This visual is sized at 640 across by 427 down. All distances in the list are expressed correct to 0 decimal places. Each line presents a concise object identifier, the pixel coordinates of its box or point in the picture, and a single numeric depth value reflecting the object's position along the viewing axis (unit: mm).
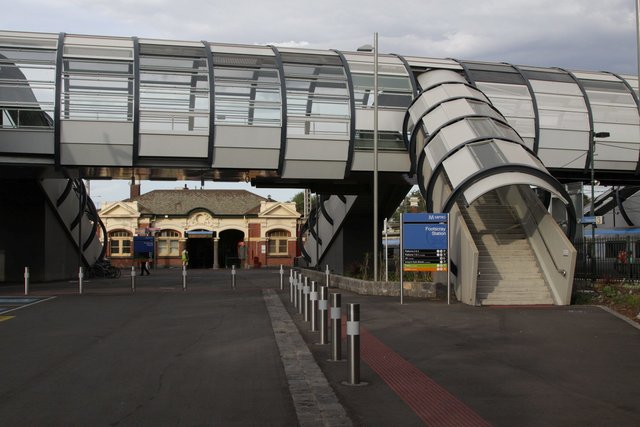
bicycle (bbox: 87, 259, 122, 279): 37156
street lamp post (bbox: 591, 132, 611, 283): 24925
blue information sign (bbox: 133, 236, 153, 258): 46928
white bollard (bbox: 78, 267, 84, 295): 22477
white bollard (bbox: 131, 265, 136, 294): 23297
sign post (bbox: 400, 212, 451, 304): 17281
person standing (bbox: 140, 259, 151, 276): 41800
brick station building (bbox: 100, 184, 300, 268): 61750
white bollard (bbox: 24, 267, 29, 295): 21361
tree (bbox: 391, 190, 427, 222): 101062
